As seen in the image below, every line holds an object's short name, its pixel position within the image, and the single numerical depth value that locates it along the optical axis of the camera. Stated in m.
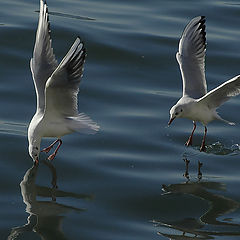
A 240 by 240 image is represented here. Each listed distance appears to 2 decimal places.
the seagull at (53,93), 19.03
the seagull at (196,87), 22.00
